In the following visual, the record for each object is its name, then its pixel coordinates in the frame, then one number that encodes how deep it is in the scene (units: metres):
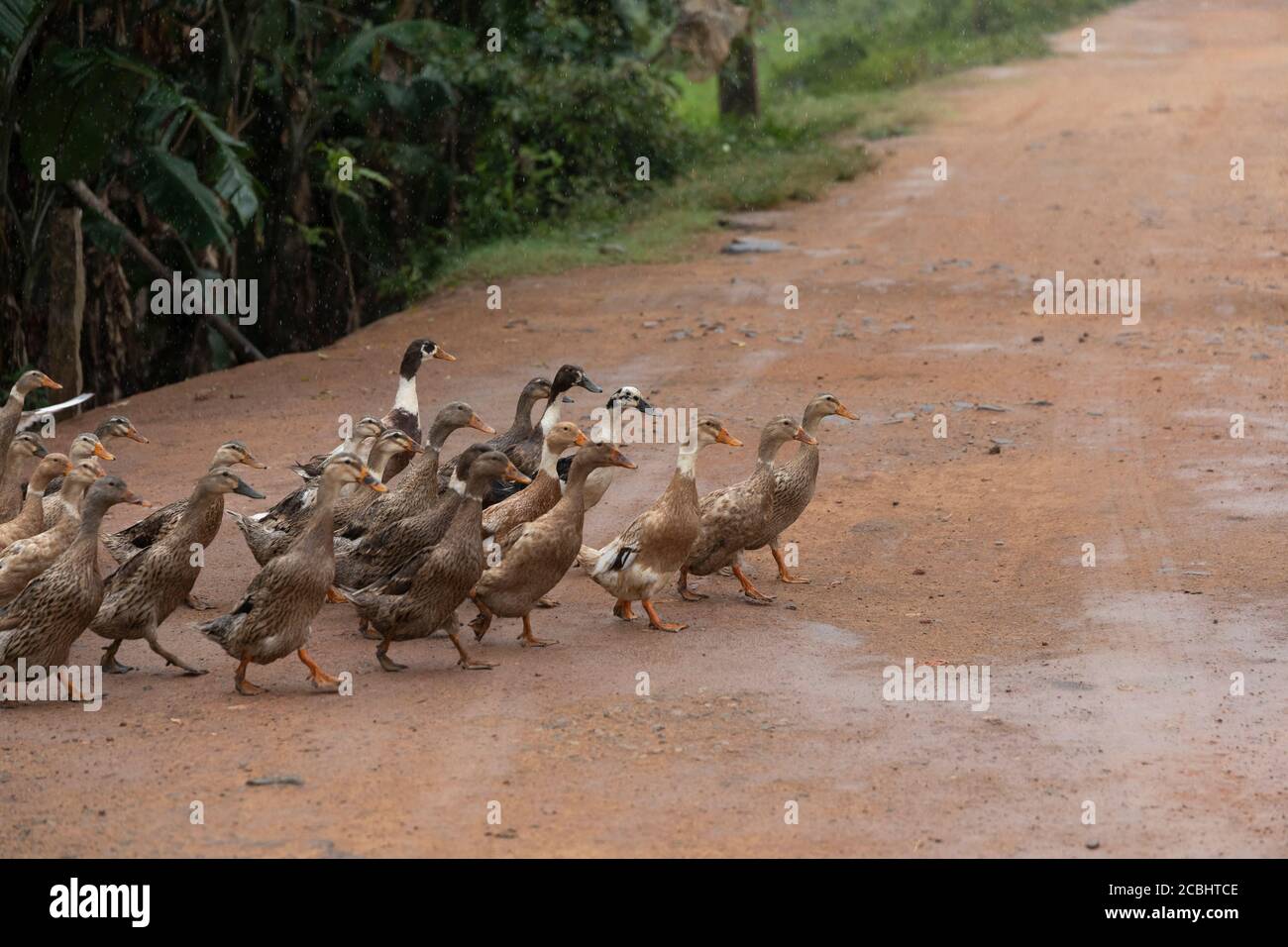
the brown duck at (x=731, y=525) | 17.36
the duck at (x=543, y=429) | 19.36
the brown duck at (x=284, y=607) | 14.24
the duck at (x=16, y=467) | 18.52
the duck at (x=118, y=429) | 20.04
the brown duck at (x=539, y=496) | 17.16
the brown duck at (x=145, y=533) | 17.16
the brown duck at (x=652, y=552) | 16.25
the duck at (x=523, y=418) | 19.80
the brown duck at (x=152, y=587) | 14.99
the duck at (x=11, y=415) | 20.37
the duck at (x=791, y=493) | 18.08
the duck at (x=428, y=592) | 14.95
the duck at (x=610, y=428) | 18.30
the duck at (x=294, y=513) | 17.09
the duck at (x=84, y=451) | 17.64
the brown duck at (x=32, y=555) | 16.14
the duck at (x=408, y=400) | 21.02
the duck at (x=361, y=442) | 18.30
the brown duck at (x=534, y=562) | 15.57
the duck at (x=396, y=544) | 15.91
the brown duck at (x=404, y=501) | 17.30
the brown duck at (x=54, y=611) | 14.36
